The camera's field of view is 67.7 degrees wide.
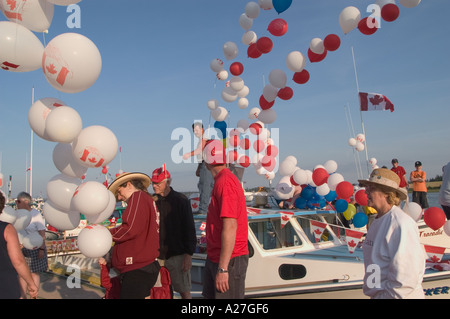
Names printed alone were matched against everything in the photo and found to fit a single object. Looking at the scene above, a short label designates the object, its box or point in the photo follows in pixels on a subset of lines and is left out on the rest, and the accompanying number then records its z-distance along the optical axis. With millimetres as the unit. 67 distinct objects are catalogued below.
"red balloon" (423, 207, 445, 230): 4590
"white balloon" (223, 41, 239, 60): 6852
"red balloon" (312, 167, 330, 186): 5512
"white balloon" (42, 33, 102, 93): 2727
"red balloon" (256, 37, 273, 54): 6176
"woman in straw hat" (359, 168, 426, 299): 1841
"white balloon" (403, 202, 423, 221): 5559
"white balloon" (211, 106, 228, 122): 7086
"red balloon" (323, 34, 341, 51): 5465
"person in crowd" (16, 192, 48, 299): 4449
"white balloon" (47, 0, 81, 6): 2936
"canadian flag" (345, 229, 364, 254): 4438
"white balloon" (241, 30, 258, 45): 6733
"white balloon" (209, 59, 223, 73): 7371
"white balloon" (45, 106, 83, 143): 2770
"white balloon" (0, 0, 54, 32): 2771
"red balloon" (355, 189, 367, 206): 5535
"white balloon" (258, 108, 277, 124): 6742
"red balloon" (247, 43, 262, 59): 6520
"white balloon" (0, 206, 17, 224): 3607
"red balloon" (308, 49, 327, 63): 5746
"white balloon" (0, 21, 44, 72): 2668
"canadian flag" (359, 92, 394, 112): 7993
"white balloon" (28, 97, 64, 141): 2916
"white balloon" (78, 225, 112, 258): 2826
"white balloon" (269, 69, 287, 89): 6079
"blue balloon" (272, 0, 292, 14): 5478
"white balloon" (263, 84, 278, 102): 6359
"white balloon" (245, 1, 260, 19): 6234
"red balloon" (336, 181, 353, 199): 5297
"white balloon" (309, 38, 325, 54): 5633
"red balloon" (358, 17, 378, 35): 5130
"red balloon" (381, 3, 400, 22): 4930
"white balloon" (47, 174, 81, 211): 3102
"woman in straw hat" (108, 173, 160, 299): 2771
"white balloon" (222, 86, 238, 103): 7309
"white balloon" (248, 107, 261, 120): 7379
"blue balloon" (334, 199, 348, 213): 5234
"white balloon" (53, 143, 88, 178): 3162
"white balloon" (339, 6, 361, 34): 5312
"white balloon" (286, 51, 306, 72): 5836
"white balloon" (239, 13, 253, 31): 6703
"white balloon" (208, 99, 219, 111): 7254
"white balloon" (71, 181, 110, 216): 2869
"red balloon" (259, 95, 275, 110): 6590
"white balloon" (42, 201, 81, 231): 3240
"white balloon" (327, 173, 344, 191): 5568
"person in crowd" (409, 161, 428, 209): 8602
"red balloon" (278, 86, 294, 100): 6230
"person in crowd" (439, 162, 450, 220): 4703
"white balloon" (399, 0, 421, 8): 4820
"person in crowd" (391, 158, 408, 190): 8303
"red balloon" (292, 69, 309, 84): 6094
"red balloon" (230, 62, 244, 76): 6926
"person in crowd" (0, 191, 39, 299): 2631
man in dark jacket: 3604
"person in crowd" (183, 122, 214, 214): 5840
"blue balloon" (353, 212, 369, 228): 5379
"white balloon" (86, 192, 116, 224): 3092
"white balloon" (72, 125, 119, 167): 2883
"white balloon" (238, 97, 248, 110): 7473
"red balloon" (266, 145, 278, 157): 6461
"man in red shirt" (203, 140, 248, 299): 2412
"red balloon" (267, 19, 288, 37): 5914
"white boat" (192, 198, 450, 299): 3916
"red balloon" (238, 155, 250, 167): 6293
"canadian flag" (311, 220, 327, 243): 4746
